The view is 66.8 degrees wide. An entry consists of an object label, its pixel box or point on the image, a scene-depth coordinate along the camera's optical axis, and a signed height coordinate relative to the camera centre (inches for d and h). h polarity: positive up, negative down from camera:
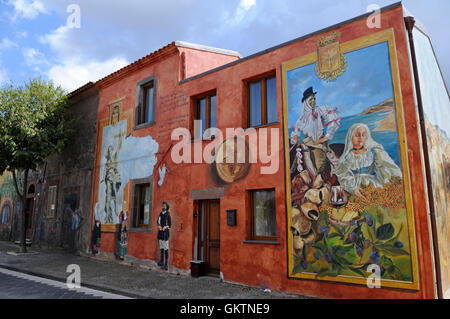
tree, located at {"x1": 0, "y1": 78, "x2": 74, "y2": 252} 505.7 +142.5
